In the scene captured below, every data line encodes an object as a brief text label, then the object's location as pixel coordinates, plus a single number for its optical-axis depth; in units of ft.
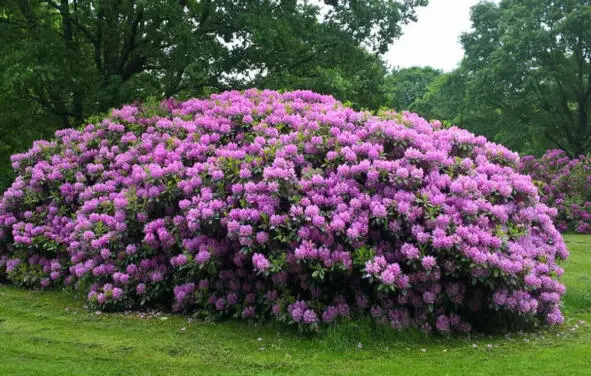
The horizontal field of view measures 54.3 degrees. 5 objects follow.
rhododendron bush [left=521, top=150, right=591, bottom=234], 55.47
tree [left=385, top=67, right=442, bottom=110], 222.69
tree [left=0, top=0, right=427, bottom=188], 38.70
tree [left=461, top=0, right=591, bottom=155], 85.61
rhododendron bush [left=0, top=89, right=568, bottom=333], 19.63
